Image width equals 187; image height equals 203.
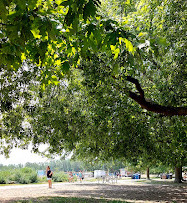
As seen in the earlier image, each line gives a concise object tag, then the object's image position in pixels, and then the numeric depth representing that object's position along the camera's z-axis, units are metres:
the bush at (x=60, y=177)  31.21
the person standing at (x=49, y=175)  18.28
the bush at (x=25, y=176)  25.94
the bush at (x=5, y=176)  24.93
